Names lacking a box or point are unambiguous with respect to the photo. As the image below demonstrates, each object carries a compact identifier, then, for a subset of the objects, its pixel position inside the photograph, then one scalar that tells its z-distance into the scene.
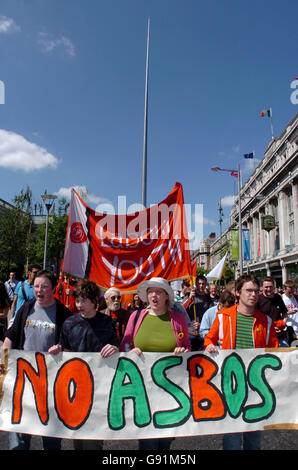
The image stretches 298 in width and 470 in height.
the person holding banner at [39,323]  2.91
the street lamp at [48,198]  22.06
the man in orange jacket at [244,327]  2.91
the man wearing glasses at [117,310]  4.45
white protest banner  2.72
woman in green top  2.84
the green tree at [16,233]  29.75
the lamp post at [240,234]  22.98
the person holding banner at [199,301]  5.86
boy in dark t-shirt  2.78
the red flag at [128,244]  5.00
